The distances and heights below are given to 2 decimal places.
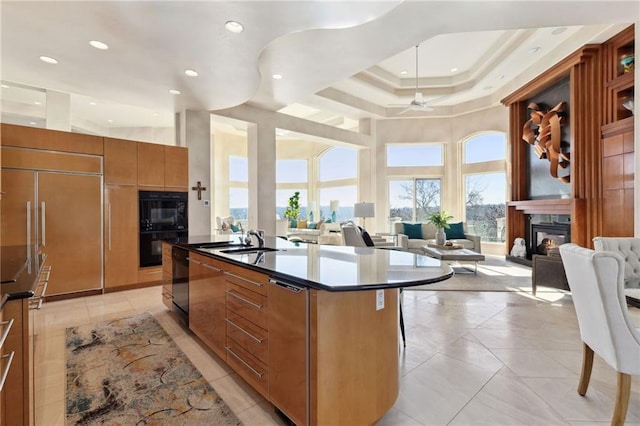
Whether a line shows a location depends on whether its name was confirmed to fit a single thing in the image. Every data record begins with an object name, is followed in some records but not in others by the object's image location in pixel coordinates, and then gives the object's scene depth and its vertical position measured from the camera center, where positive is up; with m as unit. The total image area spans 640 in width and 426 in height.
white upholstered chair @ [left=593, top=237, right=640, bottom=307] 2.75 -0.36
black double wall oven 4.72 -0.11
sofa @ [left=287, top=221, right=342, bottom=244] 9.73 -0.60
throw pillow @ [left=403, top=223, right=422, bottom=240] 7.39 -0.44
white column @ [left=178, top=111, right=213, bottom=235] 5.43 +0.96
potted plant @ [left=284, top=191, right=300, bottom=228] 11.42 +0.08
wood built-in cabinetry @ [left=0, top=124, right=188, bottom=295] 3.70 +0.20
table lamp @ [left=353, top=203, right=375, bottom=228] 7.38 +0.06
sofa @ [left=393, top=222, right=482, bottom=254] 6.84 -0.54
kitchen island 1.43 -0.61
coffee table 5.15 -0.73
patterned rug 1.78 -1.15
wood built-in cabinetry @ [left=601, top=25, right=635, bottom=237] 4.37 +0.98
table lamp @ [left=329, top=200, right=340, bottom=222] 11.18 +0.21
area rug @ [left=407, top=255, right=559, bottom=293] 4.57 -1.11
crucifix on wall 5.48 +0.45
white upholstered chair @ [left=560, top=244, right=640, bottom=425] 1.57 -0.56
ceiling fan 6.11 +2.14
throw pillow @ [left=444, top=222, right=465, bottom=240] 7.30 -0.45
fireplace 5.86 -0.49
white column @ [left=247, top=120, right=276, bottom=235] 6.48 +0.80
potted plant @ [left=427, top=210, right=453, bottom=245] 5.89 -0.28
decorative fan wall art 5.77 +1.49
